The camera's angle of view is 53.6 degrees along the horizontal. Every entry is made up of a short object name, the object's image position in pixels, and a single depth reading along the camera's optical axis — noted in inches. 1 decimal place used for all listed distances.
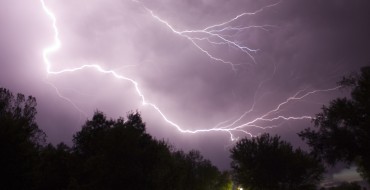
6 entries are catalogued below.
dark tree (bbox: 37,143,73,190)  1115.3
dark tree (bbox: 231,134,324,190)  1424.7
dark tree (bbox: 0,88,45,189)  634.8
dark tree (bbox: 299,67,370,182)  924.0
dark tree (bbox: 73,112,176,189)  866.1
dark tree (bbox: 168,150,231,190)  1930.1
